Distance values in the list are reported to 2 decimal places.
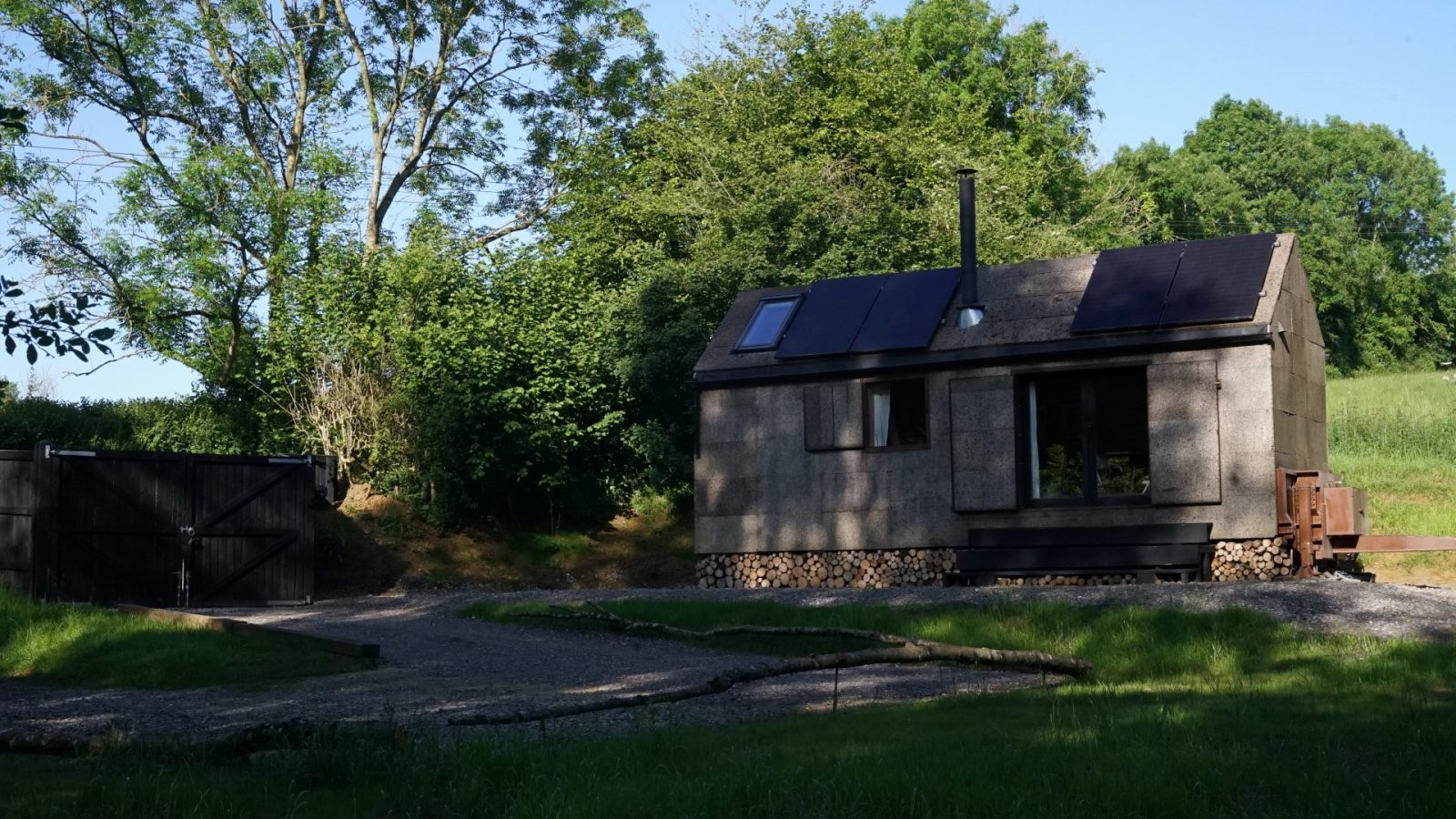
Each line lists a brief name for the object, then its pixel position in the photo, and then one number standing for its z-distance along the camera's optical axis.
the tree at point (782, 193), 26.62
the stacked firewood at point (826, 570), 18.03
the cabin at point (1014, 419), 16.44
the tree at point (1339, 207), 55.84
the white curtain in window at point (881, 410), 18.47
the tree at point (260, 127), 27.77
